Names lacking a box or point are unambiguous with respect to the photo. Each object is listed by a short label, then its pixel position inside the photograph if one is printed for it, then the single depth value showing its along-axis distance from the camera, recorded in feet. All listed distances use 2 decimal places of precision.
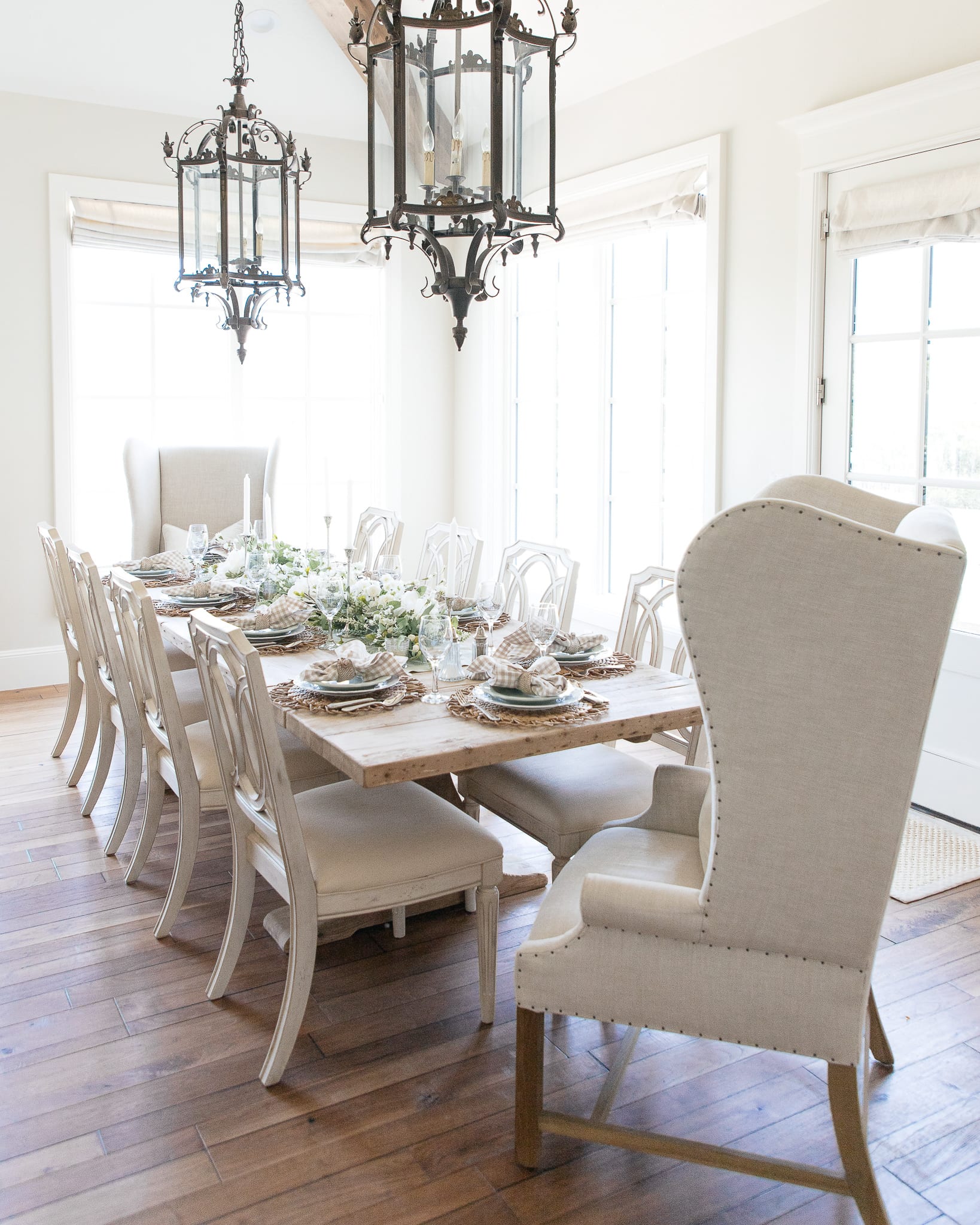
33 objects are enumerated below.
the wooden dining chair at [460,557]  12.49
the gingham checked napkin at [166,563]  13.02
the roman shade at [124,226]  17.16
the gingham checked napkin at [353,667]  7.80
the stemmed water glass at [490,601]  8.77
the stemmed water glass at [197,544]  12.56
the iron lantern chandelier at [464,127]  7.42
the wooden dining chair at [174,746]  8.50
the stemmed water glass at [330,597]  9.27
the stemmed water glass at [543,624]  8.11
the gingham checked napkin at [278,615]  9.48
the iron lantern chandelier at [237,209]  11.09
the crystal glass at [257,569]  11.23
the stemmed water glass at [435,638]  7.75
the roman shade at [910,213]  10.79
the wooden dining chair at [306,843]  6.65
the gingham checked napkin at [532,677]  7.31
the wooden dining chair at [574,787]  7.82
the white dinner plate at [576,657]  8.39
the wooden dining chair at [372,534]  14.16
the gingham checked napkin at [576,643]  8.52
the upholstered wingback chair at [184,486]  16.16
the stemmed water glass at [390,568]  9.99
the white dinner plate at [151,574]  12.61
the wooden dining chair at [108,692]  9.94
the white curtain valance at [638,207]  14.23
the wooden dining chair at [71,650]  11.75
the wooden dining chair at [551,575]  10.69
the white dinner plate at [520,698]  7.16
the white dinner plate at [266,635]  9.32
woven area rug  9.80
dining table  6.34
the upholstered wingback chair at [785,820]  4.66
